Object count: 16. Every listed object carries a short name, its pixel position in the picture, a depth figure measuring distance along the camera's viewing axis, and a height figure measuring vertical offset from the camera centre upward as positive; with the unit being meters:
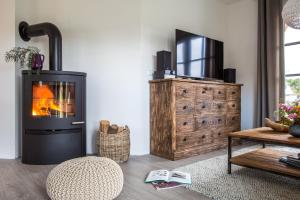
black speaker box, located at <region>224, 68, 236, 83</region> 4.34 +0.46
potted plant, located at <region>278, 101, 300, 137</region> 2.22 -0.18
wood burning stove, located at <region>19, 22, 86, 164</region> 2.79 -0.15
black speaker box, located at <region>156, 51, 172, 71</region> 3.35 +0.58
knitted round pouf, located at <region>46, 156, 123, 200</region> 1.69 -0.62
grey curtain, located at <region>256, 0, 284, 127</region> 4.06 +0.72
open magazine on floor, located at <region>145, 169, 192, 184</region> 2.26 -0.79
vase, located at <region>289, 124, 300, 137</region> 2.20 -0.30
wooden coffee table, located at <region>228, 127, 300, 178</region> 2.06 -0.63
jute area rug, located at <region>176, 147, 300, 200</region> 1.96 -0.81
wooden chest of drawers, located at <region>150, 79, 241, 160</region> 3.12 -0.25
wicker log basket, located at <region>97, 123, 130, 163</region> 2.93 -0.60
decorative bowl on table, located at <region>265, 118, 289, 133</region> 2.53 -0.30
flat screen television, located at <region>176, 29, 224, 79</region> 3.55 +0.72
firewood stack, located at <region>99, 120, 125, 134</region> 3.03 -0.38
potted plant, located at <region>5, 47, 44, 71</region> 2.85 +0.54
